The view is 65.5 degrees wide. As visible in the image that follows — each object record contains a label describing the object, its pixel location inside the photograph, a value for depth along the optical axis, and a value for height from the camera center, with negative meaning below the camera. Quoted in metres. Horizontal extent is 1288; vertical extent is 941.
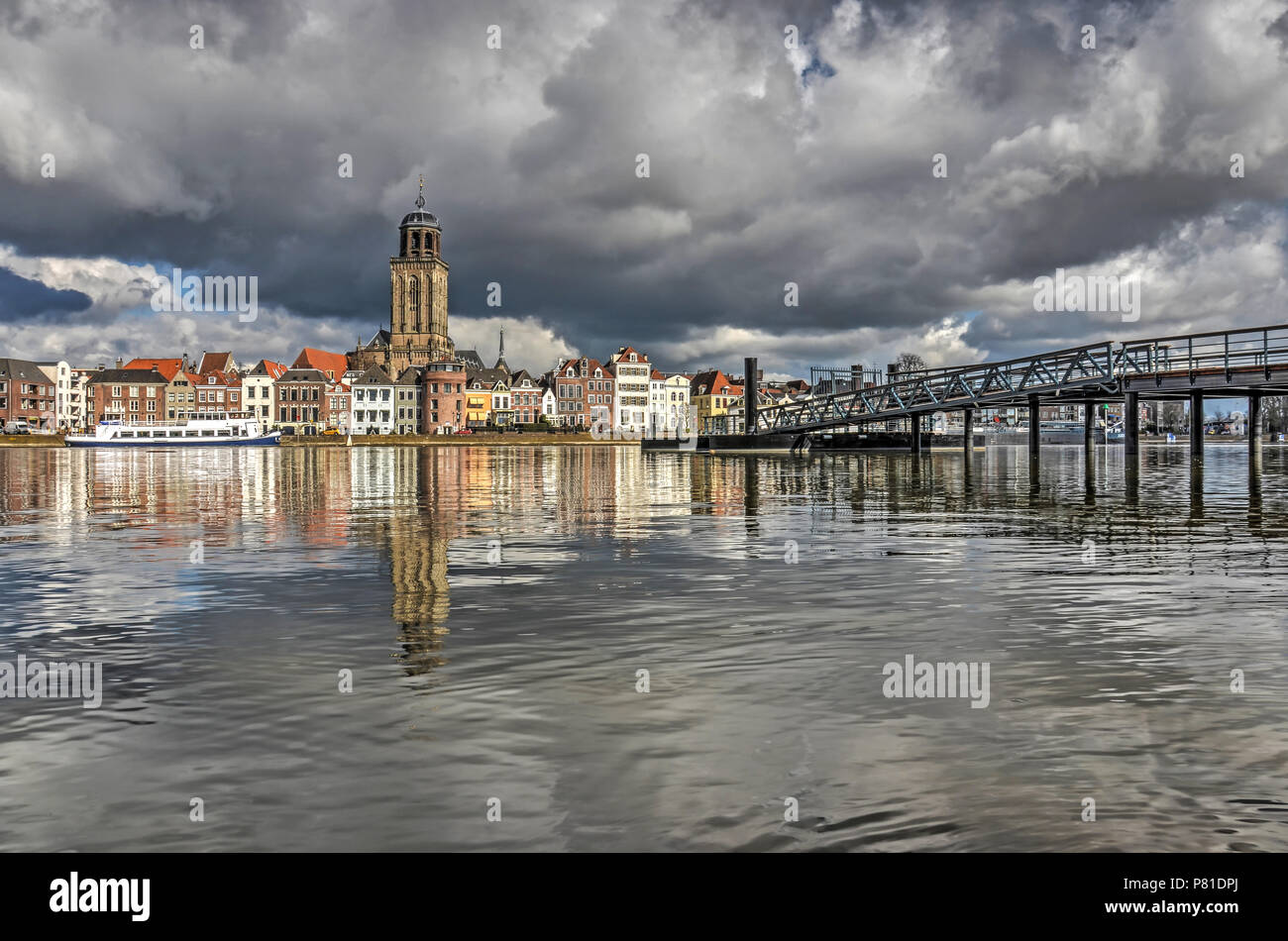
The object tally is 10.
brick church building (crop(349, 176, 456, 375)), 196.88 +20.52
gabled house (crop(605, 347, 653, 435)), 183.88 +14.68
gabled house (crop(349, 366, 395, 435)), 184.00 +12.54
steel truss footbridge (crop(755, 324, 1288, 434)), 50.12 +4.61
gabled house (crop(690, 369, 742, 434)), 195.75 +13.92
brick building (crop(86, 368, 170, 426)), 181.75 +14.66
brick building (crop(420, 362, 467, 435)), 183.12 +13.26
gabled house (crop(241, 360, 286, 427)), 183.25 +14.46
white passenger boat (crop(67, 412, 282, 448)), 137.75 +5.97
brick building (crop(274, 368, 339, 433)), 182.88 +13.15
